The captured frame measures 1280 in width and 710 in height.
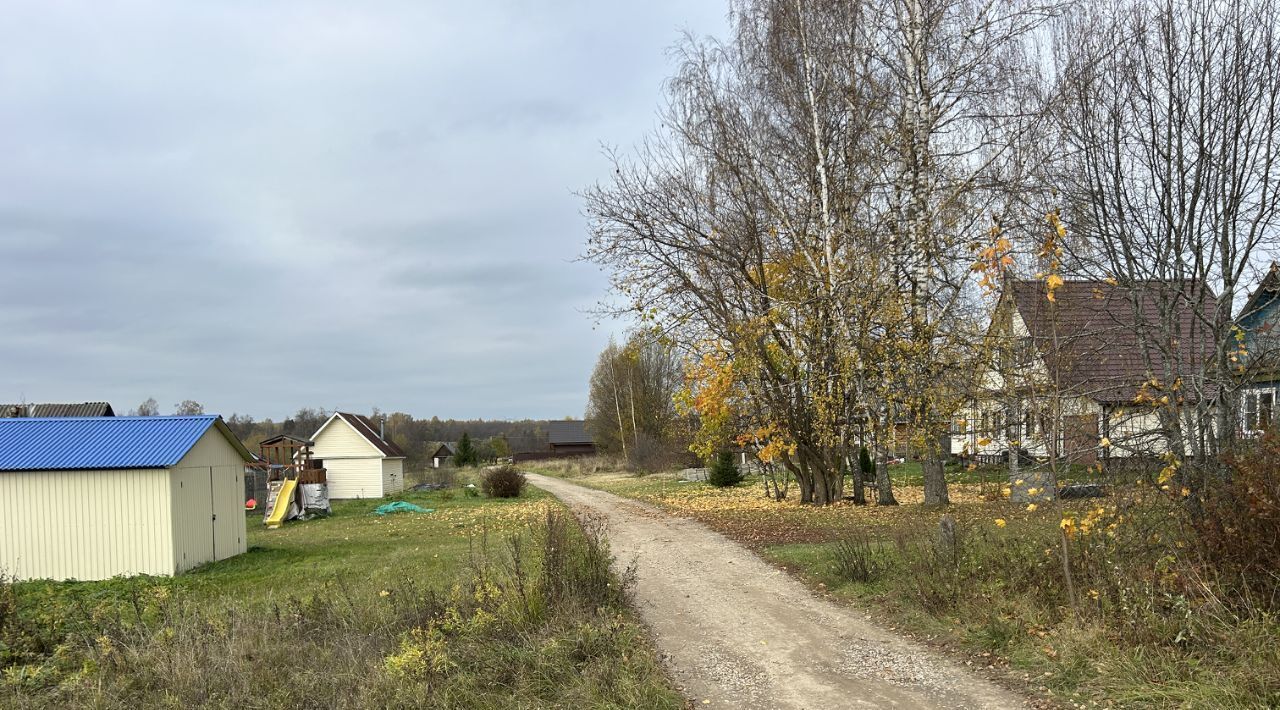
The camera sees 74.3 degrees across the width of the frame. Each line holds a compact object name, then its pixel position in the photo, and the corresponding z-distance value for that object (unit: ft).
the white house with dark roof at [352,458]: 133.80
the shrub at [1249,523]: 19.44
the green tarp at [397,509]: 95.27
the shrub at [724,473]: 97.81
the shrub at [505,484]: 107.14
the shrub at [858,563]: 31.22
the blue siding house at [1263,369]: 26.17
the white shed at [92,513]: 49.90
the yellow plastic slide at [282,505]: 88.79
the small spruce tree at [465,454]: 237.25
